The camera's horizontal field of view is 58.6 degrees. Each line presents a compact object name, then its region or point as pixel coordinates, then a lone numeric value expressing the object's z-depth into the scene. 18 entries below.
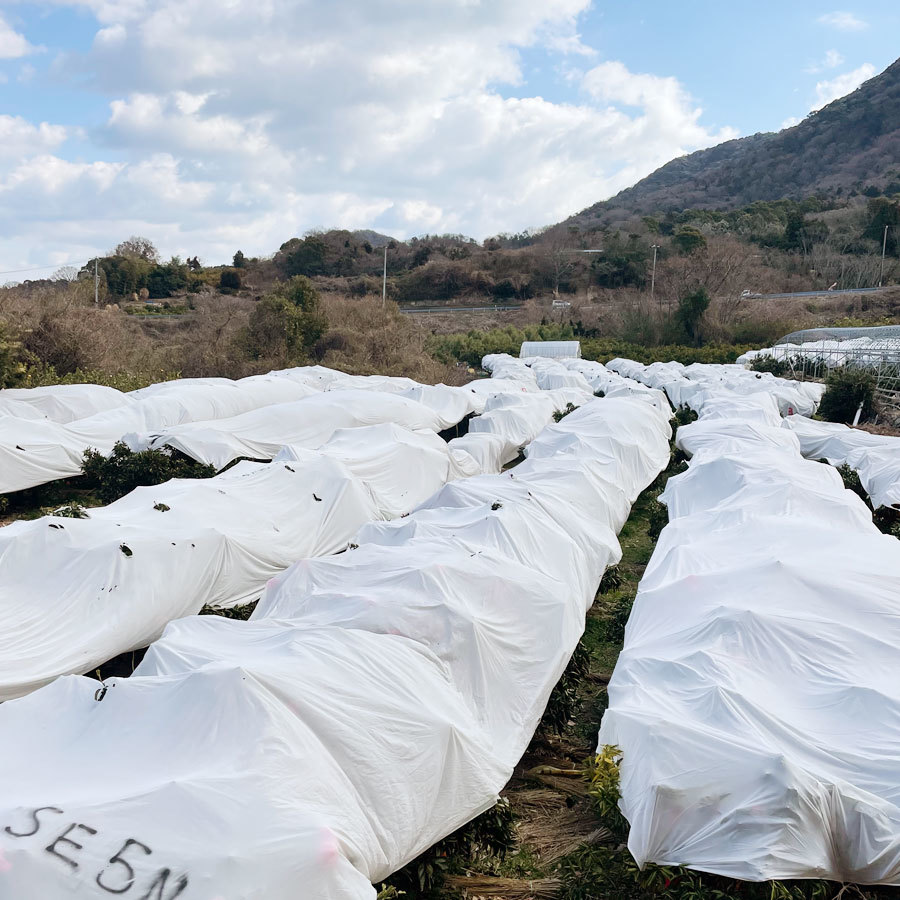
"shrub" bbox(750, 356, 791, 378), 34.12
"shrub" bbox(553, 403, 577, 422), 26.52
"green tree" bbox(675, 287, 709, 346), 48.81
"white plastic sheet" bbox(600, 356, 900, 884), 4.79
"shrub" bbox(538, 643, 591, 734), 7.91
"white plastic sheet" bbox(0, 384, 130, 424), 19.73
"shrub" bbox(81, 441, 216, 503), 16.34
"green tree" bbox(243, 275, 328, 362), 33.75
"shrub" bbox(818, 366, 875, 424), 24.77
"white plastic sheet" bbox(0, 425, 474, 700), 8.60
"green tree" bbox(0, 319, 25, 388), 21.23
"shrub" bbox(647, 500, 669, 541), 14.47
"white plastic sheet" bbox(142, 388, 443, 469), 16.92
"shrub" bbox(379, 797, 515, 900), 5.55
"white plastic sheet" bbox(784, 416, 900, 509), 14.72
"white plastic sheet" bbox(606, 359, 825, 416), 26.28
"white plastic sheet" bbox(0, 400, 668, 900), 4.04
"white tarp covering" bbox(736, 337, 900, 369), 28.19
